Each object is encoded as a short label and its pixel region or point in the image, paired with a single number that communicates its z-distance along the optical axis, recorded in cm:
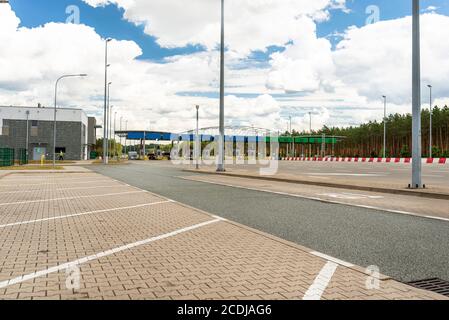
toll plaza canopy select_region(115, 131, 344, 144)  9175
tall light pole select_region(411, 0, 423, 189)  1548
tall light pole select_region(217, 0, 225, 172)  2969
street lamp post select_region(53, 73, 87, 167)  4039
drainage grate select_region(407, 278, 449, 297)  452
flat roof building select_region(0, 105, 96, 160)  7488
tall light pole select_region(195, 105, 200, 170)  3862
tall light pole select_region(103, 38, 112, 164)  5041
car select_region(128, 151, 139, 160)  10502
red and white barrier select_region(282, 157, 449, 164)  4452
